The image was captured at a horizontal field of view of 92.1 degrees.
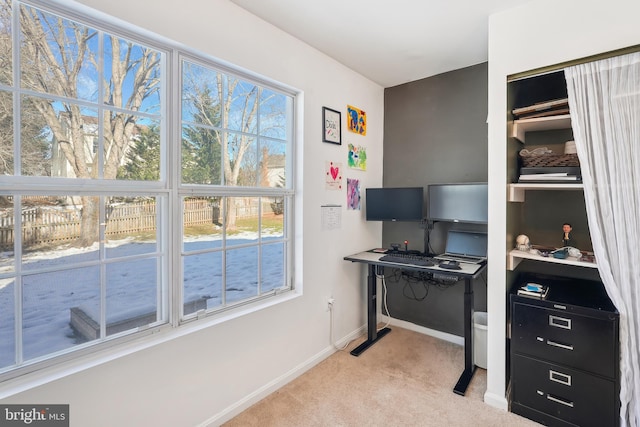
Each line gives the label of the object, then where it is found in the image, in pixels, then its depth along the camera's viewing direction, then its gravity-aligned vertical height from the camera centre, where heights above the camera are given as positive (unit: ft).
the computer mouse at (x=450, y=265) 7.68 -1.36
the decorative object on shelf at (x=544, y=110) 6.48 +2.27
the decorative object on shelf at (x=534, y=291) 6.52 -1.71
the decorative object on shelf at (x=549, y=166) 6.37 +0.99
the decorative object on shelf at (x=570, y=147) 6.72 +1.42
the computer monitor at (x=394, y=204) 9.55 +0.24
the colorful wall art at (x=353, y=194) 9.88 +0.56
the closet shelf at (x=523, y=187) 6.30 +0.53
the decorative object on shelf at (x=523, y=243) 7.19 -0.75
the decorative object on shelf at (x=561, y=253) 6.56 -0.90
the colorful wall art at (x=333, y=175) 9.02 +1.07
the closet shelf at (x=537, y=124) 6.63 +2.04
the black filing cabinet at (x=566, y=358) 5.71 -2.90
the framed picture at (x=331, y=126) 8.79 +2.50
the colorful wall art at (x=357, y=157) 9.86 +1.78
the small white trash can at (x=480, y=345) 8.34 -3.65
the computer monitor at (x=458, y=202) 8.27 +0.26
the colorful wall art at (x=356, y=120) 9.75 +2.97
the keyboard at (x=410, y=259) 8.16 -1.34
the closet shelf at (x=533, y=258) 6.14 -1.01
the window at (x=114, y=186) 4.38 +0.44
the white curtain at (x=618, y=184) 5.50 +0.51
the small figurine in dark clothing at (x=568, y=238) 7.38 -0.65
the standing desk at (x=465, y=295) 7.46 -2.38
